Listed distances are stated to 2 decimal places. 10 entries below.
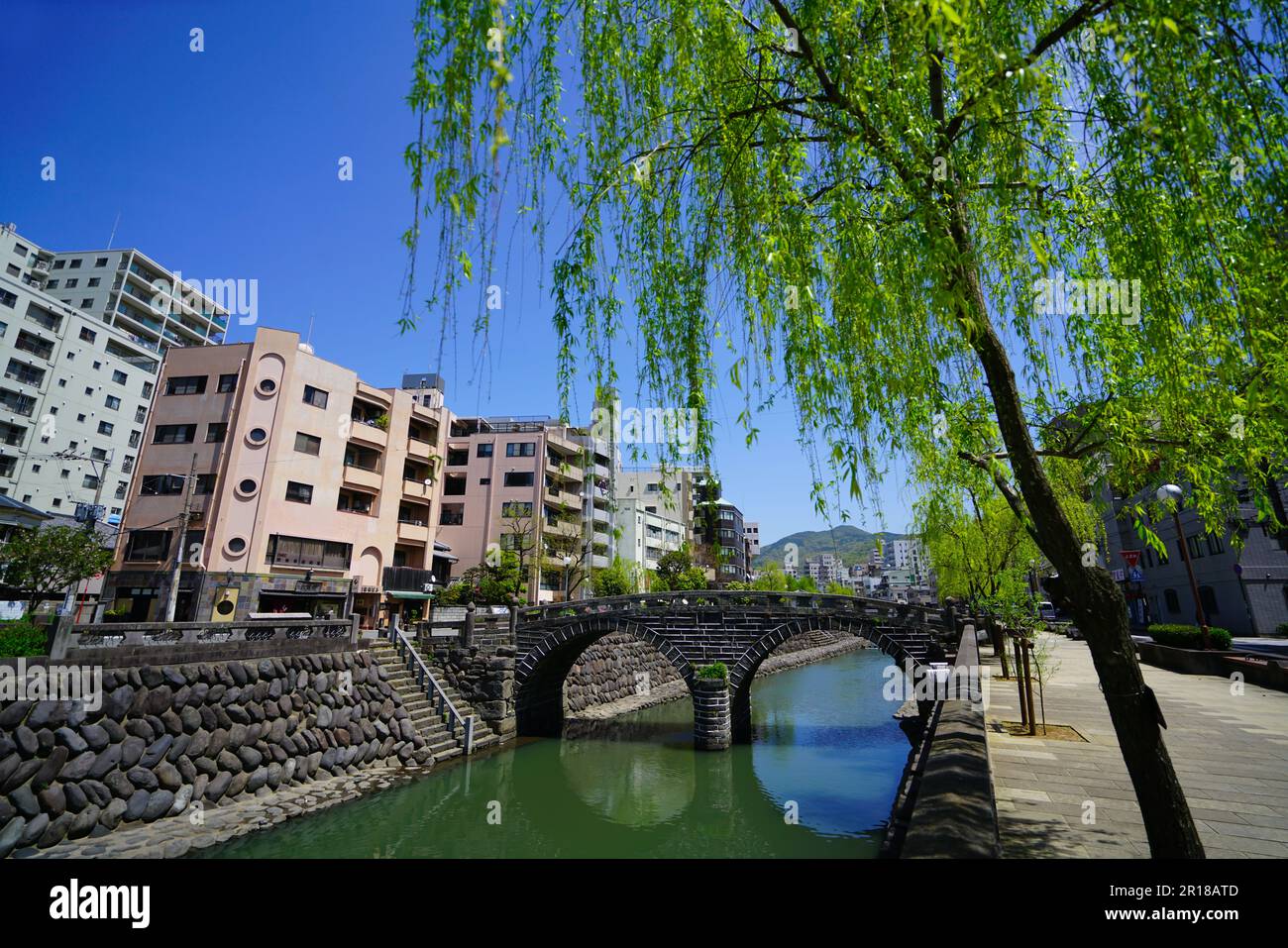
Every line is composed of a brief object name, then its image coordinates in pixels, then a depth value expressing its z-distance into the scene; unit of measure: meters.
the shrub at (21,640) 10.24
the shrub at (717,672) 19.34
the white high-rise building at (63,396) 35.53
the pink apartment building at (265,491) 24.25
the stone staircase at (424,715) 17.27
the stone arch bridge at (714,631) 18.67
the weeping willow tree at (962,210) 3.31
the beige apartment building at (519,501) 37.12
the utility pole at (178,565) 19.78
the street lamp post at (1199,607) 16.41
